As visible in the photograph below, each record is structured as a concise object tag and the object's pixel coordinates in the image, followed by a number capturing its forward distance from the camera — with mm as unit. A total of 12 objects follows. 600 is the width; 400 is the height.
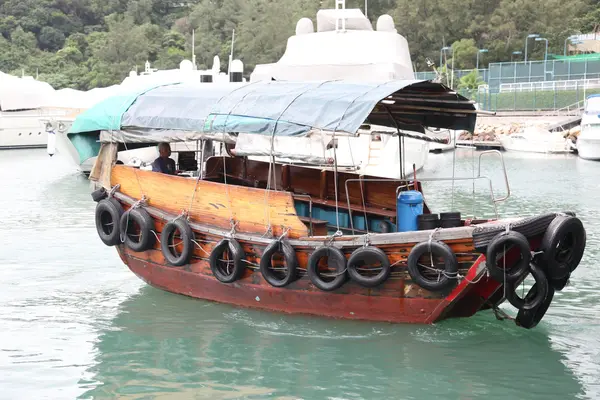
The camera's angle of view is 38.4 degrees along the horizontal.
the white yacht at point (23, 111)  45156
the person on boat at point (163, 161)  12359
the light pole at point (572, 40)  64962
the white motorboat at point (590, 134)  36125
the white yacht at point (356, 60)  26578
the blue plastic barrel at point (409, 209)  10641
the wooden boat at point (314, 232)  9008
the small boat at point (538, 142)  40406
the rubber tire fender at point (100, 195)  11859
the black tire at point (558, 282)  9008
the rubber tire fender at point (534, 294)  8867
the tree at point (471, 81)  57094
